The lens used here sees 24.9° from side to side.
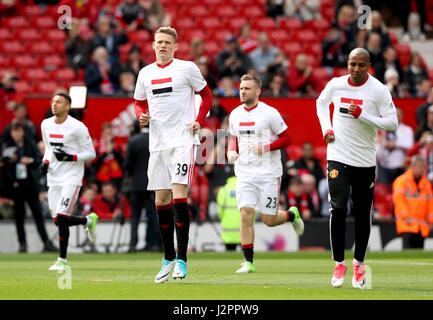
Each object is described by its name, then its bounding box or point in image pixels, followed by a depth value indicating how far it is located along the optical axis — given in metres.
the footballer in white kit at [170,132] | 9.95
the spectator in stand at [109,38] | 22.67
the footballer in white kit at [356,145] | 9.68
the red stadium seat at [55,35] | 24.27
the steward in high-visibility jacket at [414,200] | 18.69
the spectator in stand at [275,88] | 21.09
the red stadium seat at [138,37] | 24.45
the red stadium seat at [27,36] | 24.27
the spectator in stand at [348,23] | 23.73
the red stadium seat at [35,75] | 22.98
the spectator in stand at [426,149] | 19.91
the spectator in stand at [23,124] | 18.95
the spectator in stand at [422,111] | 20.36
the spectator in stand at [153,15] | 24.64
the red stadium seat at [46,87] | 22.17
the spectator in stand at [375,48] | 22.81
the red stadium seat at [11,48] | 23.72
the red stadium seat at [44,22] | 24.66
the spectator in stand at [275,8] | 26.25
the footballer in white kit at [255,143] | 12.77
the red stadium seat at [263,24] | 25.70
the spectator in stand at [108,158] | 19.69
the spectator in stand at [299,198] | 19.47
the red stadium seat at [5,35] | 24.16
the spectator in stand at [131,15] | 24.42
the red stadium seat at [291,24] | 25.91
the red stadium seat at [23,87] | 22.32
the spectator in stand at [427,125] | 20.19
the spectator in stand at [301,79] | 22.03
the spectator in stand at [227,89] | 20.84
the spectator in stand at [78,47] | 22.28
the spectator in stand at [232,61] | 21.95
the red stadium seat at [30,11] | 25.09
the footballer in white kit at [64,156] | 13.50
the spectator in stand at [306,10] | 26.27
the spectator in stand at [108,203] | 19.72
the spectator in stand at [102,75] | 21.42
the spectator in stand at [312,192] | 19.73
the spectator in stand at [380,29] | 23.84
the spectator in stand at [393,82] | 21.67
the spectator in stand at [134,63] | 21.39
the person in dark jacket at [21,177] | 18.78
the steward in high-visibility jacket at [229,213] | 18.28
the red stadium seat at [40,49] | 23.84
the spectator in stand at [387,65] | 22.48
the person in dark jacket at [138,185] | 18.52
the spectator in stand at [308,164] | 19.97
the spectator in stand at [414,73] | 22.57
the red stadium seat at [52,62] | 23.39
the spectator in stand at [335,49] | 23.62
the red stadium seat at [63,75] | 22.78
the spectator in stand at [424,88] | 21.59
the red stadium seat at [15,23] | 24.64
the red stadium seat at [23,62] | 23.45
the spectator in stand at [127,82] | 20.95
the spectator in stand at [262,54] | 23.17
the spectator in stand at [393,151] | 20.64
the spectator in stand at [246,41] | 23.38
